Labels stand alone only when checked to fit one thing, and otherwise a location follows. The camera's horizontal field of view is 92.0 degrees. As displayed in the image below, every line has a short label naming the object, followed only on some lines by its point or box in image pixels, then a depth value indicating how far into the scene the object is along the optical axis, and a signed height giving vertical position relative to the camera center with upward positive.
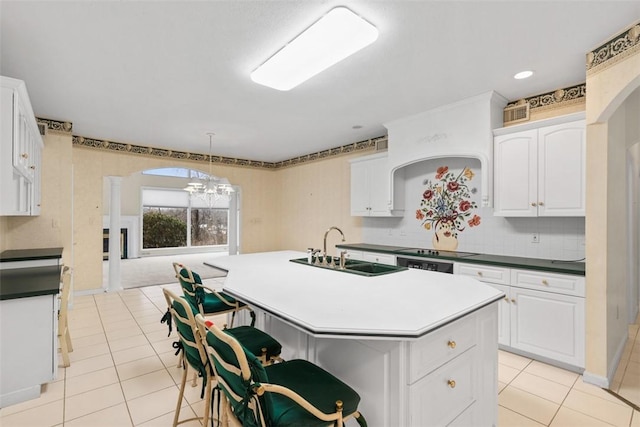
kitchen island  1.26 -0.58
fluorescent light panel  2.05 +1.24
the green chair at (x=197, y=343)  1.57 -0.75
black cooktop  3.48 -0.48
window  10.50 -0.30
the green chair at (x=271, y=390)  1.08 -0.74
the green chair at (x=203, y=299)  2.43 -0.71
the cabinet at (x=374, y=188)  4.43 +0.37
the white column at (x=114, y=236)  5.40 -0.43
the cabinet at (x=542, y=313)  2.53 -0.87
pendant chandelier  5.15 +0.42
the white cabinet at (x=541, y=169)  2.74 +0.43
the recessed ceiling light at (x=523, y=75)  2.77 +1.27
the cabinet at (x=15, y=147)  2.17 +0.50
